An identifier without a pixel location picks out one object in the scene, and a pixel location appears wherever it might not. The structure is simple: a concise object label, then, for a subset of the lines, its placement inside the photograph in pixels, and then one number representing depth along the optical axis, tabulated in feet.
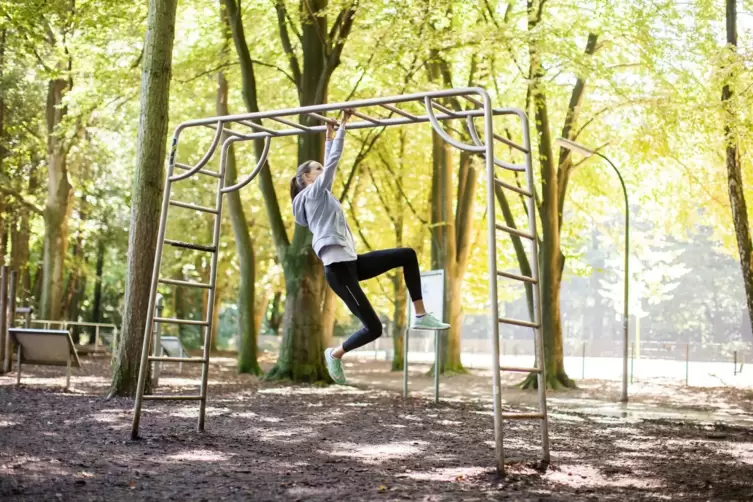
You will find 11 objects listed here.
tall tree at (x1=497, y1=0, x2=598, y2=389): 63.93
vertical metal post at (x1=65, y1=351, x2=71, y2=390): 41.22
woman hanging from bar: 22.63
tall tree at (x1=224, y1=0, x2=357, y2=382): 54.85
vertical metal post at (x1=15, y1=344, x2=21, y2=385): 42.01
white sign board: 43.50
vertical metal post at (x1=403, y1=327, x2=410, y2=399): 46.59
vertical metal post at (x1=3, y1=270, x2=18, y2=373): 50.23
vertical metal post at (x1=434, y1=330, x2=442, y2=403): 45.35
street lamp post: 58.59
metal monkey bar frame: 20.55
